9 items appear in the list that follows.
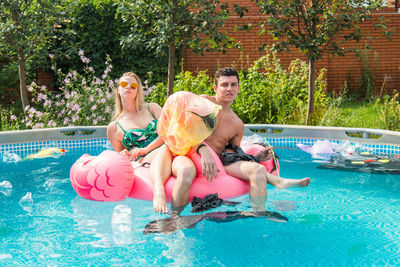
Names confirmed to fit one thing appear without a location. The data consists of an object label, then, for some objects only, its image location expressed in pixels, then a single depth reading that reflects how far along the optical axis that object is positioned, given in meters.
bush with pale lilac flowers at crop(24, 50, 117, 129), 7.69
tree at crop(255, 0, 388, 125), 7.21
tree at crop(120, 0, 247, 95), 7.07
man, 3.78
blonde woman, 4.37
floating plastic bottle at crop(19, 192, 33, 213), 4.24
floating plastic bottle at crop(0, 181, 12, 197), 4.78
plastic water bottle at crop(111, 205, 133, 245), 3.38
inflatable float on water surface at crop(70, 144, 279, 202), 3.78
